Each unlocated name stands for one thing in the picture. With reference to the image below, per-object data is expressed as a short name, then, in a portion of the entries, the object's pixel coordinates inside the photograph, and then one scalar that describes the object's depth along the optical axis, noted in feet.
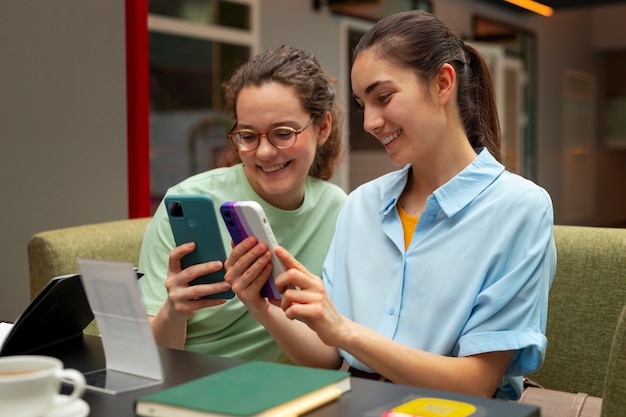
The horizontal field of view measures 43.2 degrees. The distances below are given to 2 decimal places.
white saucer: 3.15
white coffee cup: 2.95
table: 3.25
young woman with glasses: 6.20
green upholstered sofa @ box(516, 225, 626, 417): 6.72
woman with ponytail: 4.78
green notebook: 3.04
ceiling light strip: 22.39
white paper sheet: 3.63
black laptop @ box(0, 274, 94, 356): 4.28
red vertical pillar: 10.14
